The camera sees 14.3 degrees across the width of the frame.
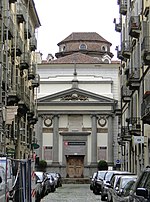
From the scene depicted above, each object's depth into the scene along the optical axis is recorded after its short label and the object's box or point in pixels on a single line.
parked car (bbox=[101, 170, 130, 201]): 29.34
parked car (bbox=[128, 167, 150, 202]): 12.89
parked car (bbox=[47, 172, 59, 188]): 50.95
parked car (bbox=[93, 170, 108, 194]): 39.43
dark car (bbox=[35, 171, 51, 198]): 33.04
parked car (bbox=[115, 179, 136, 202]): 18.82
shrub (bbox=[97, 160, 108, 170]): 76.88
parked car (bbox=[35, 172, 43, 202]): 27.89
